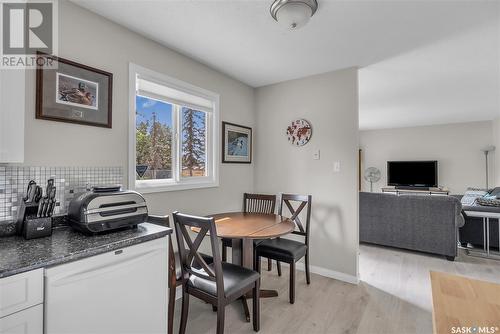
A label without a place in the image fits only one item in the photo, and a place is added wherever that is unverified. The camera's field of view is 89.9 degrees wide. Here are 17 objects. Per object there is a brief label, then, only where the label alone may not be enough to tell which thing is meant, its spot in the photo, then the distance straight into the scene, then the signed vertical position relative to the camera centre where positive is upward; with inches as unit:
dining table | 75.5 -19.3
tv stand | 237.3 -21.3
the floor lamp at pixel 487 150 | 225.5 +17.7
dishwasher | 42.4 -24.0
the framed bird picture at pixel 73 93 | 61.6 +20.2
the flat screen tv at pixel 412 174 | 252.1 -4.7
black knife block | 51.8 -11.5
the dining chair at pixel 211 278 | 62.1 -29.6
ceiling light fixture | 63.2 +41.0
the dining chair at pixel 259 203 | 114.9 -16.4
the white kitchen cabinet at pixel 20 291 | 36.3 -18.6
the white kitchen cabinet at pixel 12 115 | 47.2 +10.5
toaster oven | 54.6 -9.5
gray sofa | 128.8 -28.7
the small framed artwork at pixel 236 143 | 118.3 +13.0
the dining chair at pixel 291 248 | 88.8 -29.3
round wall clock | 121.0 +18.3
